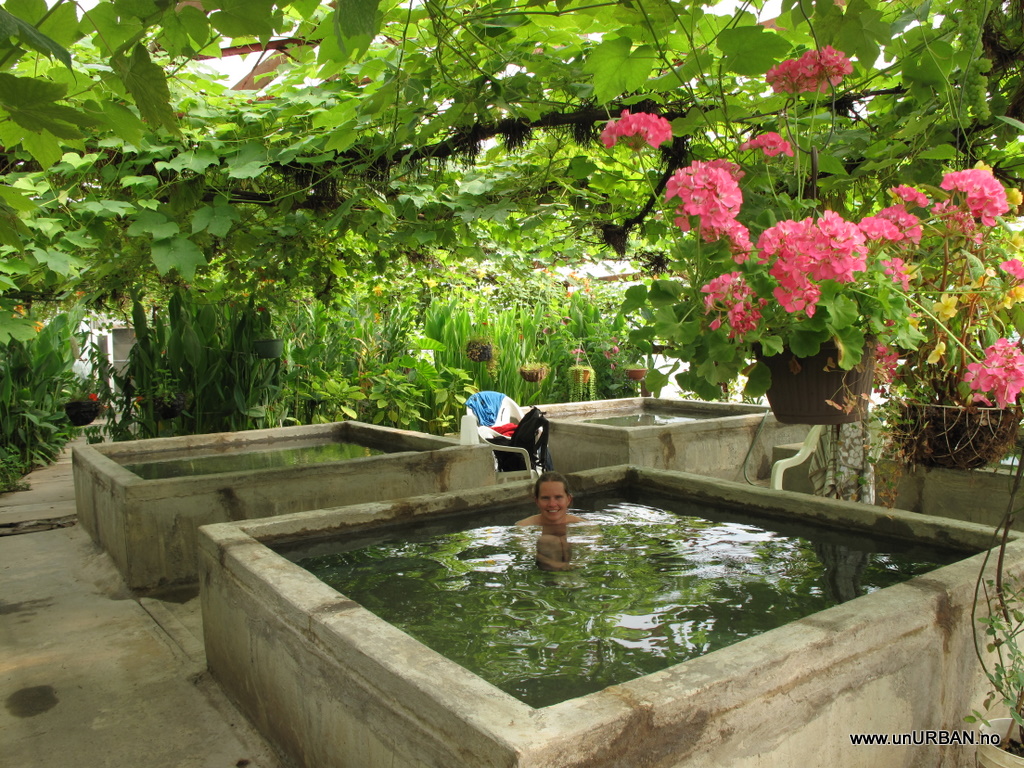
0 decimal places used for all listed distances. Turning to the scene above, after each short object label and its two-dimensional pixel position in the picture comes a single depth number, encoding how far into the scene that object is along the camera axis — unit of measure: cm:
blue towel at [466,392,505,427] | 683
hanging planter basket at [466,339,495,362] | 891
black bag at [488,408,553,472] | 556
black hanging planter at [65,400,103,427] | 755
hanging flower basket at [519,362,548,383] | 901
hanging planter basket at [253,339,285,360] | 629
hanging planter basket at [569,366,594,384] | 958
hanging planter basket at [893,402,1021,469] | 278
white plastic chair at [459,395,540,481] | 516
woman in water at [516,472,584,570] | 354
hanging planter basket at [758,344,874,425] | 218
